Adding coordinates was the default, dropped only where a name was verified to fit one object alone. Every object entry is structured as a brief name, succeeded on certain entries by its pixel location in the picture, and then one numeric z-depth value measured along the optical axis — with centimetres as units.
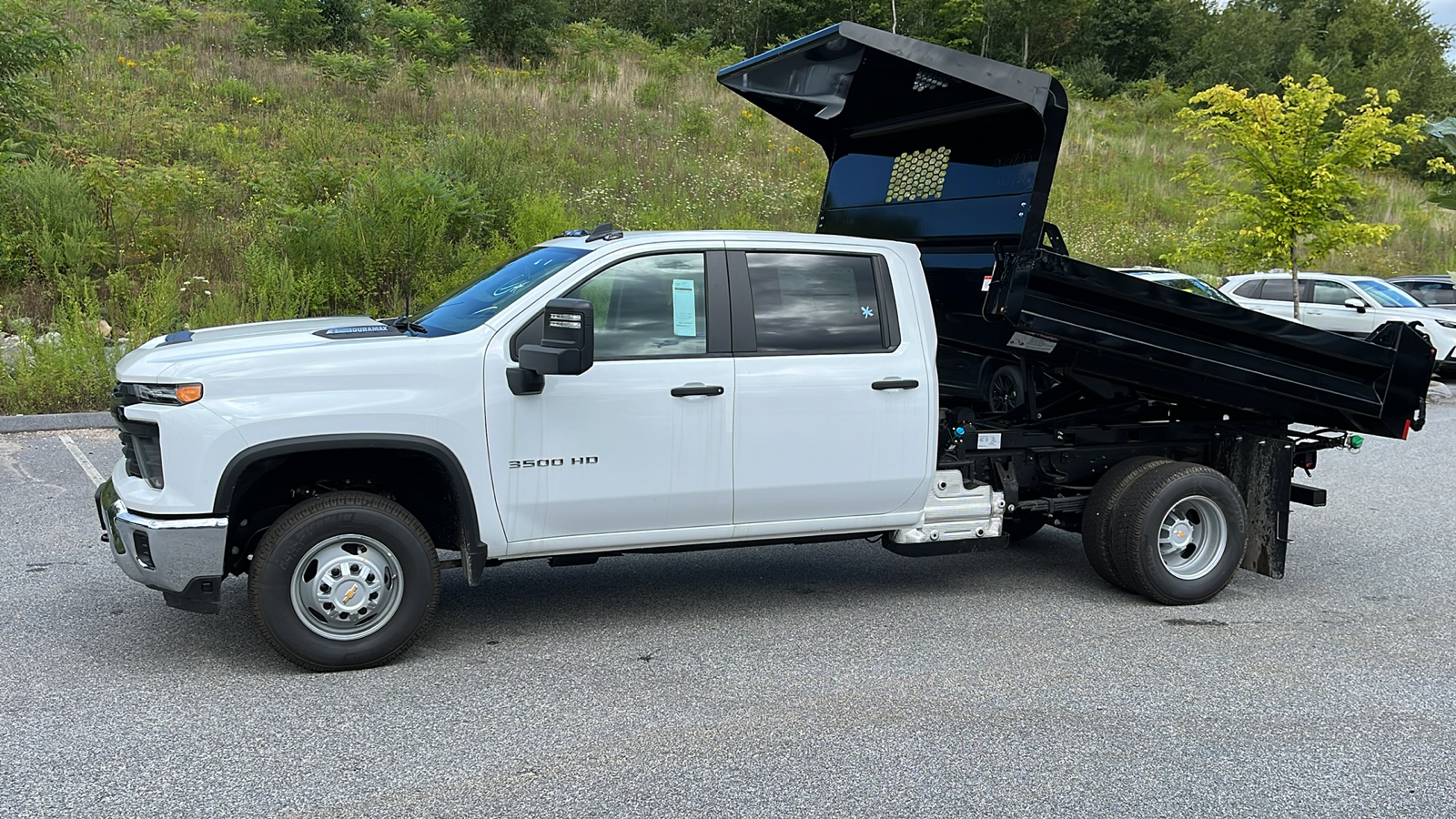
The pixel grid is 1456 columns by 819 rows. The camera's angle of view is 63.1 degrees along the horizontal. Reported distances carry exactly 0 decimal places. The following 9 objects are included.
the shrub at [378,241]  1462
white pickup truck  501
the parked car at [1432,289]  1975
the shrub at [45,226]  1402
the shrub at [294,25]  2536
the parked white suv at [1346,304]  1841
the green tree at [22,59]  1588
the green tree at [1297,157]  1745
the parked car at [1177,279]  1633
